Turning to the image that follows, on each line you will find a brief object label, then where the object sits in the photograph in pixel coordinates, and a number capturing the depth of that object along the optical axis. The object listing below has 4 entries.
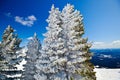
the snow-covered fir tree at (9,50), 12.15
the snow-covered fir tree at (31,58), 12.87
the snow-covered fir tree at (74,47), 9.39
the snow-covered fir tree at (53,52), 9.21
